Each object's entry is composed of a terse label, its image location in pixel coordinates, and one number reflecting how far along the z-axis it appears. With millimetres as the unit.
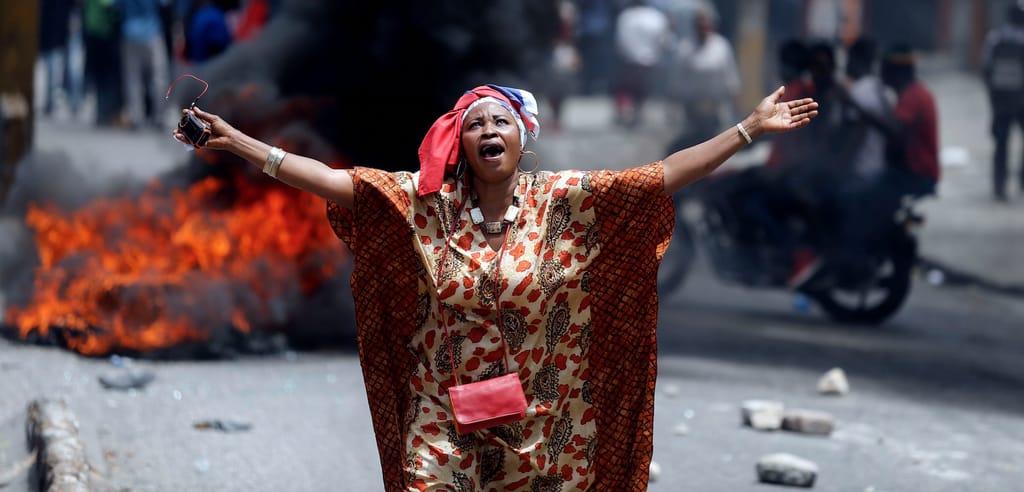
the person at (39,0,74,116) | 17188
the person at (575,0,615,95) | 15102
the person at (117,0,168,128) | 15820
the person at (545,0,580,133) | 14555
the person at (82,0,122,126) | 16219
